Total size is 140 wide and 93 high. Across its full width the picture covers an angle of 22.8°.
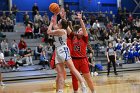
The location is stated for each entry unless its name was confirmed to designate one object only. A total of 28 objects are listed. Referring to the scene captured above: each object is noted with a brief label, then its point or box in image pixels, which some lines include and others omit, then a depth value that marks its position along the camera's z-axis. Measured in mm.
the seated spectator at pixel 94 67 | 19638
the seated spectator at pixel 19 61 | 19955
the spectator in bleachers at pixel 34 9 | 26550
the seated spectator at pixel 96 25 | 27422
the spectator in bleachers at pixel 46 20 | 25547
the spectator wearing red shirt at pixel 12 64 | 19334
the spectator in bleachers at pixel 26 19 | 25128
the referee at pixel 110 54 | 18344
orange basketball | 8266
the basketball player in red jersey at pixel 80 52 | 9000
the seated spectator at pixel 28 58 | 20469
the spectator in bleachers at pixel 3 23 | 23492
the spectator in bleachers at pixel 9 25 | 23844
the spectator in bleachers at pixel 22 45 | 21672
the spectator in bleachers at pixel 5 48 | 21188
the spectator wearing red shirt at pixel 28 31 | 23984
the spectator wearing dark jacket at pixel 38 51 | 21547
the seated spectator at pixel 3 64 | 19022
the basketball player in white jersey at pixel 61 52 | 8383
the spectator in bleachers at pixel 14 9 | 25708
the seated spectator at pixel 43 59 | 20594
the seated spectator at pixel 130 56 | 24281
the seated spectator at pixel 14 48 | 21375
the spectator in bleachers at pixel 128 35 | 27409
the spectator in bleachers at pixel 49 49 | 22094
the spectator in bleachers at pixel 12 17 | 24808
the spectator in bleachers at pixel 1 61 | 15364
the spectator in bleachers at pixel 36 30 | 24297
